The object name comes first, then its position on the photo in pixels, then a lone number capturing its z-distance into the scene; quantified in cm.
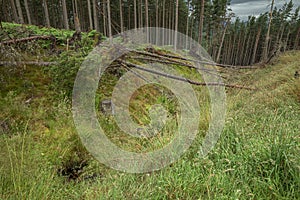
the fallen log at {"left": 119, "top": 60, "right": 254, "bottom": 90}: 476
